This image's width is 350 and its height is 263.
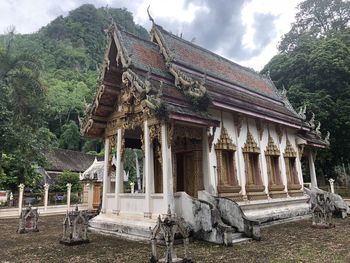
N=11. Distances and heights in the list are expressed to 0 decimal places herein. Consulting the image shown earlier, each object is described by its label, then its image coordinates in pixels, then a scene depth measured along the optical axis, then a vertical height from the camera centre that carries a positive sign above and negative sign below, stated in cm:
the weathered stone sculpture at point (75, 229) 861 -81
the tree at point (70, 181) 3248 +189
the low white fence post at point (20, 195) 1875 +36
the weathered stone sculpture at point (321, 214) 1062 -80
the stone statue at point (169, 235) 619 -78
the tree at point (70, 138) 6356 +1231
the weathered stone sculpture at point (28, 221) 1155 -74
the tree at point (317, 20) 3950 +2205
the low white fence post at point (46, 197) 2032 +21
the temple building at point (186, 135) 902 +208
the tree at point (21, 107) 2222 +729
